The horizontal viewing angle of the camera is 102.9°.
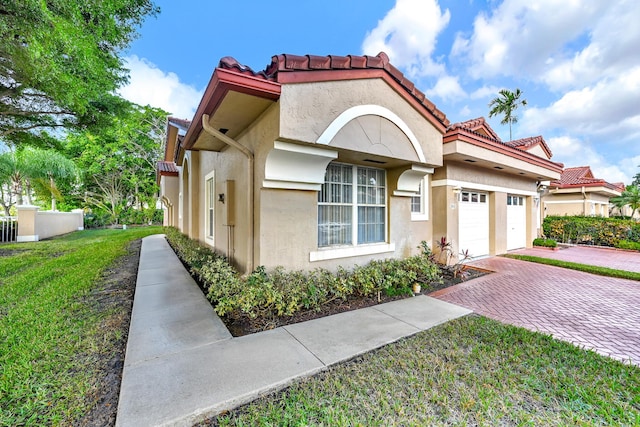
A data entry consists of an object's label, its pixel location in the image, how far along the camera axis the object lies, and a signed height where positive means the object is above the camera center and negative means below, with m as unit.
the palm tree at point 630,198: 16.05 +0.83
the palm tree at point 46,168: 20.98 +3.95
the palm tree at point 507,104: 24.95 +10.71
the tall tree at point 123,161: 26.70 +5.82
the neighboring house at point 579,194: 16.81 +1.24
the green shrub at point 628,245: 12.05 -1.62
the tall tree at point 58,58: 5.71 +4.32
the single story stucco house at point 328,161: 4.55 +1.24
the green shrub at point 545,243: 12.33 -1.52
